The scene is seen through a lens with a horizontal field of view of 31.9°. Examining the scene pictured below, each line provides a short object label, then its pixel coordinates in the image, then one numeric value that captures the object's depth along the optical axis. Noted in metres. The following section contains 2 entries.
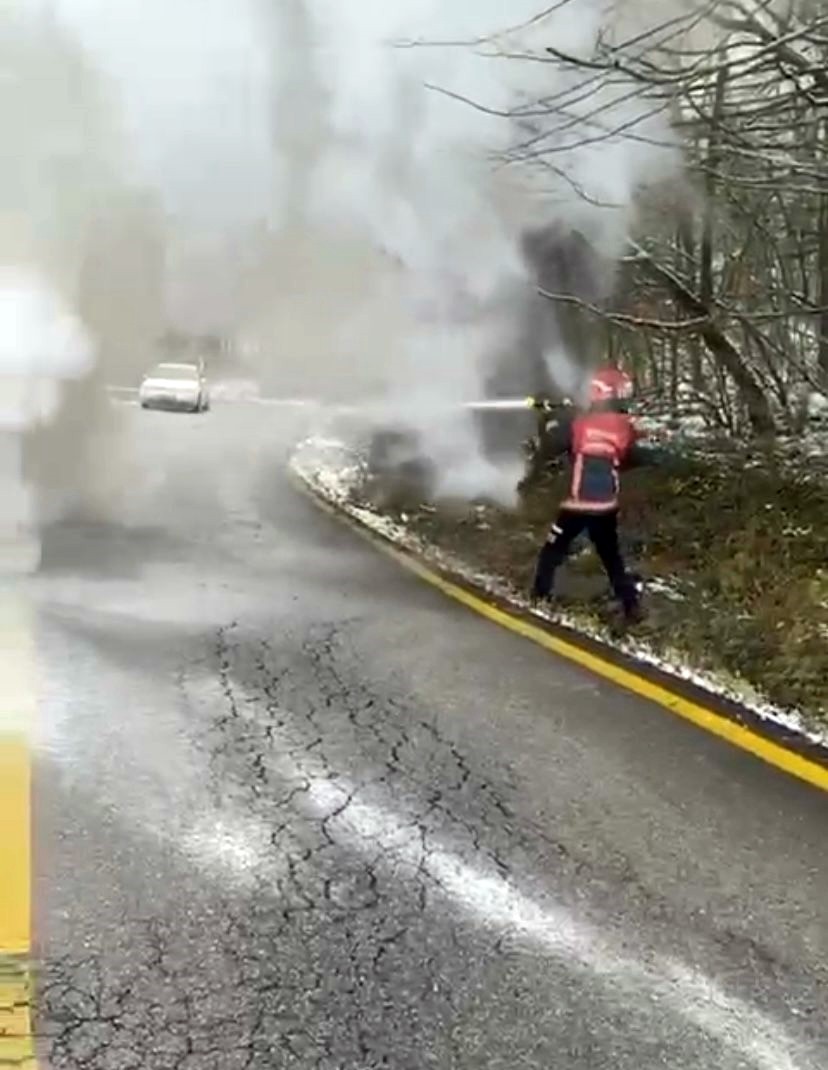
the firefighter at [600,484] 8.62
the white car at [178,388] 28.16
